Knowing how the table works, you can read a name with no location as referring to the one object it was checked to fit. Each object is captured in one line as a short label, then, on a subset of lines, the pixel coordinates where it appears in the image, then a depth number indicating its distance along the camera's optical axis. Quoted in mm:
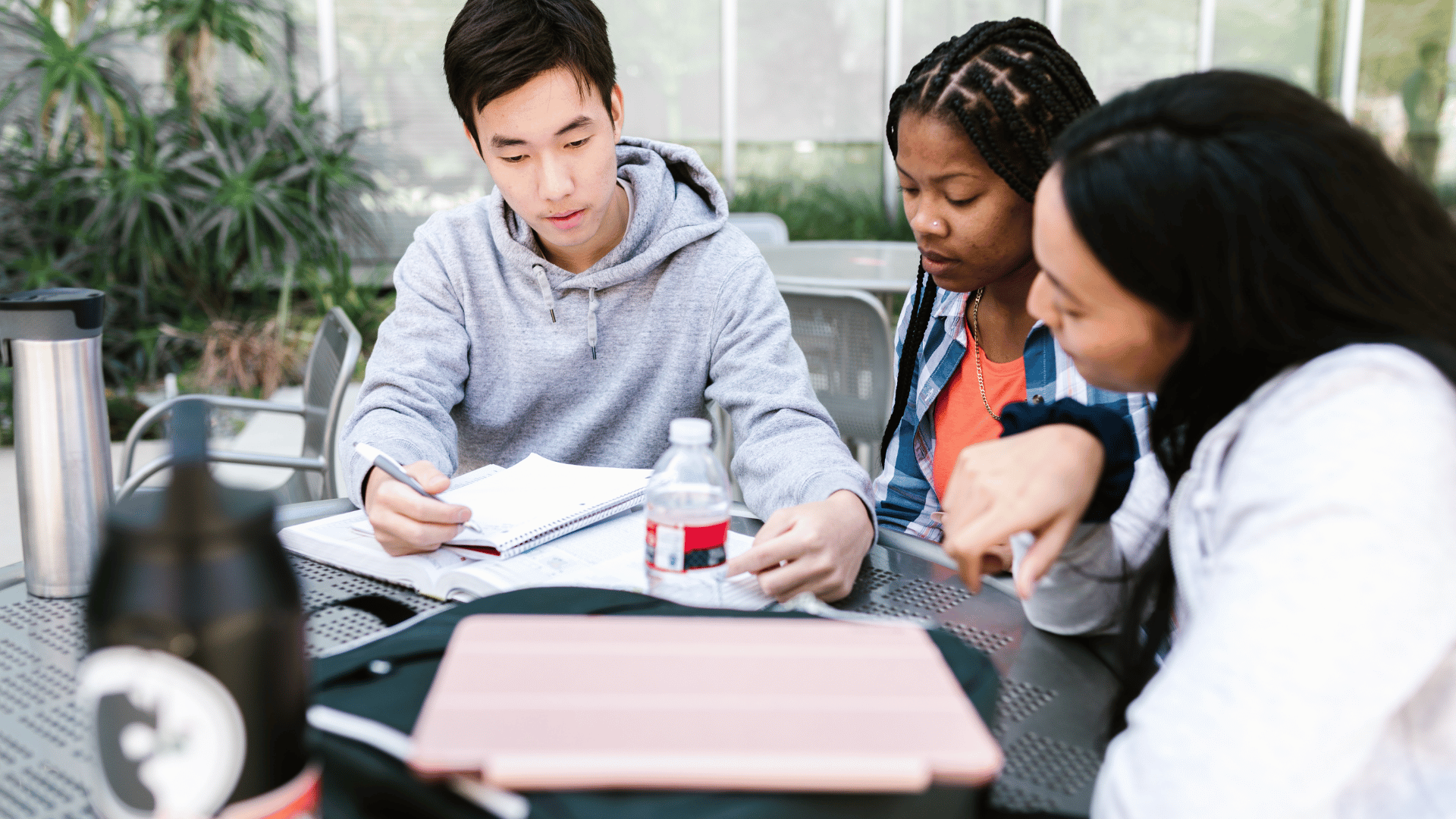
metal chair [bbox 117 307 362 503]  1889
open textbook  989
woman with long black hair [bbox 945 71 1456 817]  529
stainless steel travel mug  959
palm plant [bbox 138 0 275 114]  4375
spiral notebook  1089
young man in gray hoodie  1381
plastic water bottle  927
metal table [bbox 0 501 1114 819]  688
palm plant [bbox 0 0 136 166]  3953
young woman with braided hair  1285
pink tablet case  484
